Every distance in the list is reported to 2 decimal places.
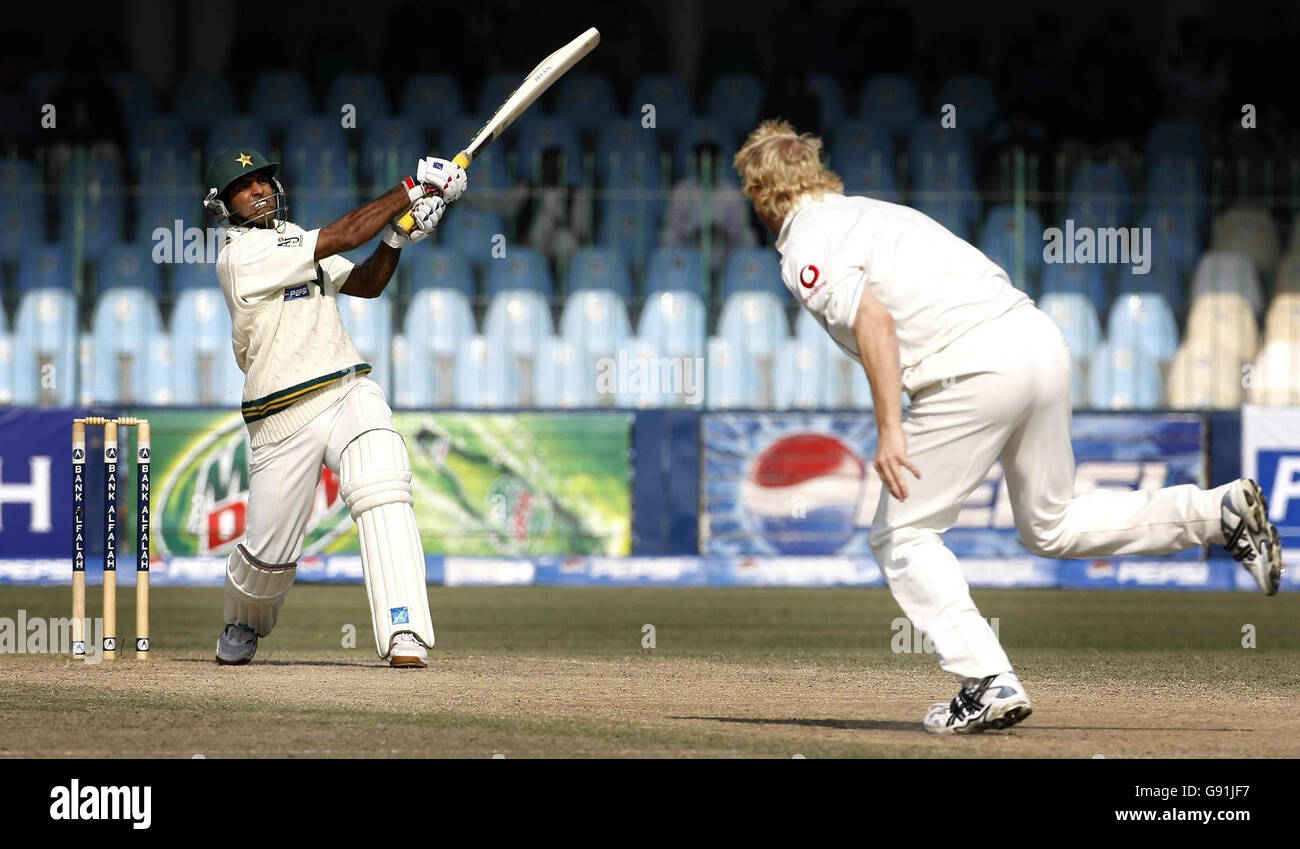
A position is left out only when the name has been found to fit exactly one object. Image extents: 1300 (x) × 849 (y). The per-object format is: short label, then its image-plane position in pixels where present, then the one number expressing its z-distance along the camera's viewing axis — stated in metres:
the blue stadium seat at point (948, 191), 15.08
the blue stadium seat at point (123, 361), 14.46
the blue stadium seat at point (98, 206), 14.98
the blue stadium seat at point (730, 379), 14.66
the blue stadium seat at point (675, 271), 15.06
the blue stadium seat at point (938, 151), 15.48
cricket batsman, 6.94
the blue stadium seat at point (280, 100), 16.05
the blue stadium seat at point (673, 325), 14.67
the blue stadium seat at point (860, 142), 15.80
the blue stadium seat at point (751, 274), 15.04
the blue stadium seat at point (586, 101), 15.99
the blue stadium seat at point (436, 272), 15.02
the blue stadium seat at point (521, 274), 15.07
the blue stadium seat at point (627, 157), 15.44
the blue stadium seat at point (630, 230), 15.13
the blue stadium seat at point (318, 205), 15.06
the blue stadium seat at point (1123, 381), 14.74
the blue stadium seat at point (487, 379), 14.59
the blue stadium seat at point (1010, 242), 14.80
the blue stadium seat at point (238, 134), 15.80
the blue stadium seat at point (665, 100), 15.96
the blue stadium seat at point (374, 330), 14.49
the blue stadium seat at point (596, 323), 14.66
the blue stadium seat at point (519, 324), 14.71
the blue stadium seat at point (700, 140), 15.53
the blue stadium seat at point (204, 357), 14.50
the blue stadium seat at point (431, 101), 16.14
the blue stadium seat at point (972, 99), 15.88
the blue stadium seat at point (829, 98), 16.12
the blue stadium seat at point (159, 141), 15.57
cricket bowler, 5.21
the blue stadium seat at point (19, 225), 15.10
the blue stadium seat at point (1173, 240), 14.93
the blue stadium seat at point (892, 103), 16.11
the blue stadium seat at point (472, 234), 15.38
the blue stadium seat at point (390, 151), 15.39
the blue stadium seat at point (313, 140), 15.69
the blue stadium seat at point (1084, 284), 15.05
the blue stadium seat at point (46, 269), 14.98
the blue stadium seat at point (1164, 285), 14.91
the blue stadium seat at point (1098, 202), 14.91
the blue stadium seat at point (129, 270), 14.91
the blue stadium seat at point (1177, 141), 15.52
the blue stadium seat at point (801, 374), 14.63
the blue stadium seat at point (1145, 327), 14.77
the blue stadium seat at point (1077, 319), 14.88
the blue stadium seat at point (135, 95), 15.81
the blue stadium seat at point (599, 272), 15.00
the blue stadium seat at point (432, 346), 14.49
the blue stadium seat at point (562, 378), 14.52
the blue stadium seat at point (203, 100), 15.94
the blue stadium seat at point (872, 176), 15.41
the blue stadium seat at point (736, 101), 16.02
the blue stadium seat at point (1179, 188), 15.03
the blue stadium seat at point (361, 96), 16.14
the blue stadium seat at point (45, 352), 14.41
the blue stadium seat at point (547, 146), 15.38
